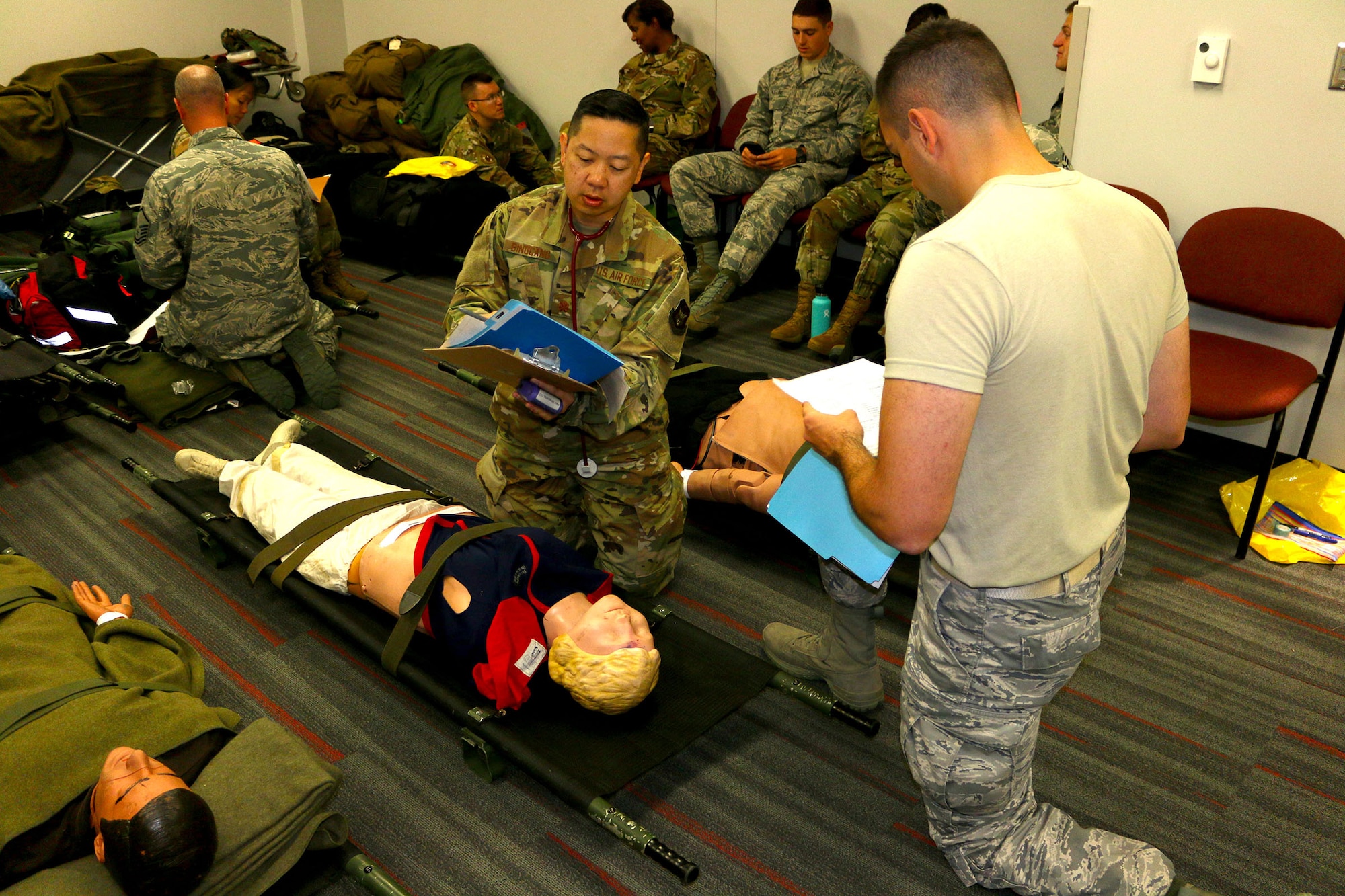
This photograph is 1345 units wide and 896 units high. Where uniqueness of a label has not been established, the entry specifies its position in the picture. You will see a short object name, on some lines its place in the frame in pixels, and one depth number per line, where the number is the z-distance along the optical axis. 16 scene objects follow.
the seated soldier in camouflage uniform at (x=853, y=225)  4.40
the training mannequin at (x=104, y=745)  1.63
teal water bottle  4.48
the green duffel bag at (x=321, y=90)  6.68
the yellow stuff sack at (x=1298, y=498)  3.04
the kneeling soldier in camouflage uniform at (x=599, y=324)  2.37
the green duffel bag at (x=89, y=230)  4.68
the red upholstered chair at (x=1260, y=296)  2.90
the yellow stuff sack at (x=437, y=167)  5.56
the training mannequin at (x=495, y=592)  2.13
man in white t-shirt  1.35
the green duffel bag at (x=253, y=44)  6.72
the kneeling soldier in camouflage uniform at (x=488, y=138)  5.63
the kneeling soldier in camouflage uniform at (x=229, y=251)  3.64
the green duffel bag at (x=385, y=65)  6.51
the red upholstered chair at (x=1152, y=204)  3.36
